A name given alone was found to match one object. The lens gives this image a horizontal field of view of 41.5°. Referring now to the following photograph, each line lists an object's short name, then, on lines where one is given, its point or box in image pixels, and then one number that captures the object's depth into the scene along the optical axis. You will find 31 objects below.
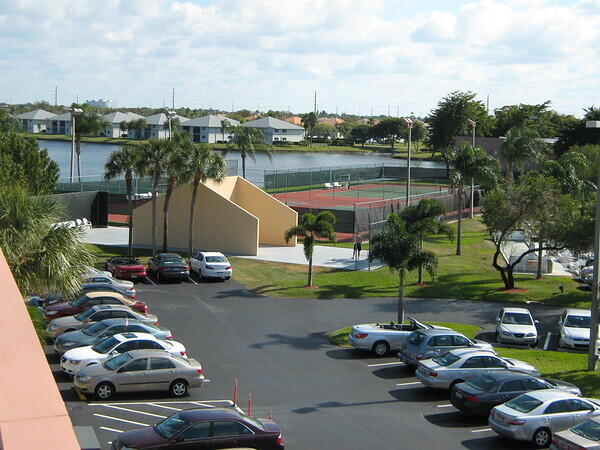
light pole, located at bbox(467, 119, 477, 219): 58.30
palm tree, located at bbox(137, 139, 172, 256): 38.69
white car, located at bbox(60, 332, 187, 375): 20.72
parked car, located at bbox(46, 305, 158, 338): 24.92
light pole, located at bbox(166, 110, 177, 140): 44.81
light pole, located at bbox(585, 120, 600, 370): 23.23
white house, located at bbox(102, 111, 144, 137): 189.25
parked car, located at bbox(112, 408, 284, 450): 14.45
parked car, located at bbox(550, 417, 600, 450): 15.27
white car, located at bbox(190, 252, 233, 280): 36.56
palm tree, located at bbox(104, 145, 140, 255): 38.88
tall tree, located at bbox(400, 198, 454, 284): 28.91
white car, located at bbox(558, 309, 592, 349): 27.69
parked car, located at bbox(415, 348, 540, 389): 20.58
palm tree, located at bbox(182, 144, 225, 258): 39.19
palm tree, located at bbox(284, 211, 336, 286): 35.38
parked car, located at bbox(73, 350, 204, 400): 19.31
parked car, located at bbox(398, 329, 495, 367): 22.82
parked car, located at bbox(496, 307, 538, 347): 27.84
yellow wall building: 42.94
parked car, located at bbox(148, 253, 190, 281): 35.94
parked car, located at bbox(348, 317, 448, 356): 25.06
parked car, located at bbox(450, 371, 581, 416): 18.69
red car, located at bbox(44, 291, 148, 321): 26.95
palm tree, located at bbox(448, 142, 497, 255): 46.62
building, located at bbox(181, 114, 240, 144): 175.25
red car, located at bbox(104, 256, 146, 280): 35.44
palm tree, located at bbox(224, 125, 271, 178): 71.25
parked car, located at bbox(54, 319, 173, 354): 22.77
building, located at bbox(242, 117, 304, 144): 184.25
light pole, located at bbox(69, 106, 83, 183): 49.34
